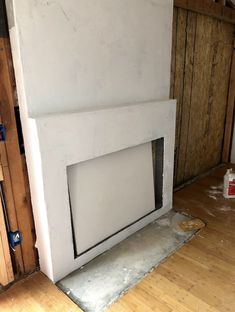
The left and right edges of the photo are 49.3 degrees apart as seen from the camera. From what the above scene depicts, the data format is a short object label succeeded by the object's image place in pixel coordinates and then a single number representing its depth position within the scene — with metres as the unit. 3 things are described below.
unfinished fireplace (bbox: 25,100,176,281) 1.43
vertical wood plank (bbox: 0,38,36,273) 1.33
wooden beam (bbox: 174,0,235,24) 2.31
